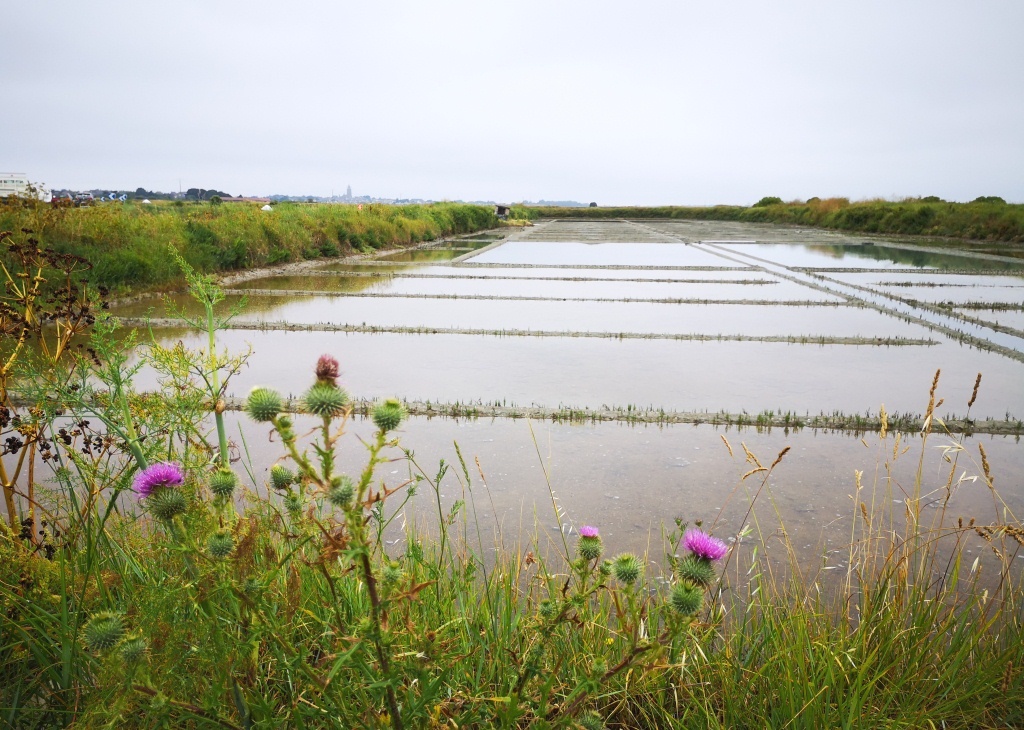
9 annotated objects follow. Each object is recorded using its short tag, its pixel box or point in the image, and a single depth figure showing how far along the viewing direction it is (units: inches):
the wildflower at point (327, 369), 42.2
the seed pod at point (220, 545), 46.6
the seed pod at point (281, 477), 49.7
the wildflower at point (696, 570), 49.1
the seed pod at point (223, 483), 46.8
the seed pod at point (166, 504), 44.2
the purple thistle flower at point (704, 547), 49.4
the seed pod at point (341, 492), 41.8
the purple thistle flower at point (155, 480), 45.6
